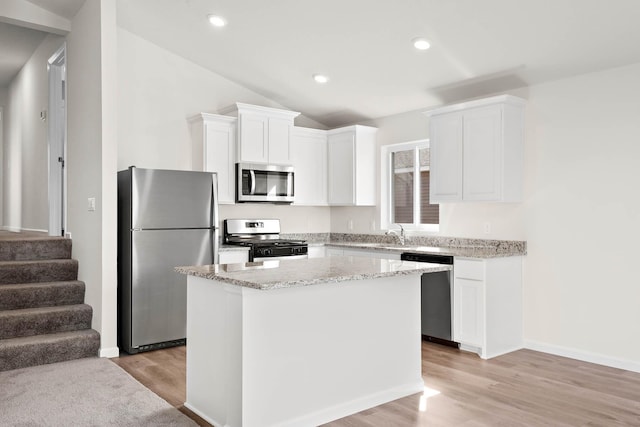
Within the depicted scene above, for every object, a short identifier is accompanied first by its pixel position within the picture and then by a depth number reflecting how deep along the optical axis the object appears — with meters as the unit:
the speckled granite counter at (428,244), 4.56
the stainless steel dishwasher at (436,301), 4.53
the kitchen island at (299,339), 2.62
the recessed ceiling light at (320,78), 5.18
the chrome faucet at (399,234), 5.55
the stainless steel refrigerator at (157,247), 4.37
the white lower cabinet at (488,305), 4.24
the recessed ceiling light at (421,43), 4.06
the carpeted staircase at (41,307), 3.99
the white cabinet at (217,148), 5.23
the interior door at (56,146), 5.94
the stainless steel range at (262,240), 5.17
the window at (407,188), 5.60
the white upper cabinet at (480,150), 4.39
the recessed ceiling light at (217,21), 4.41
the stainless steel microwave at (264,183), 5.37
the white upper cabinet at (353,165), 5.87
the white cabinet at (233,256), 4.98
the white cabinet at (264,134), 5.32
